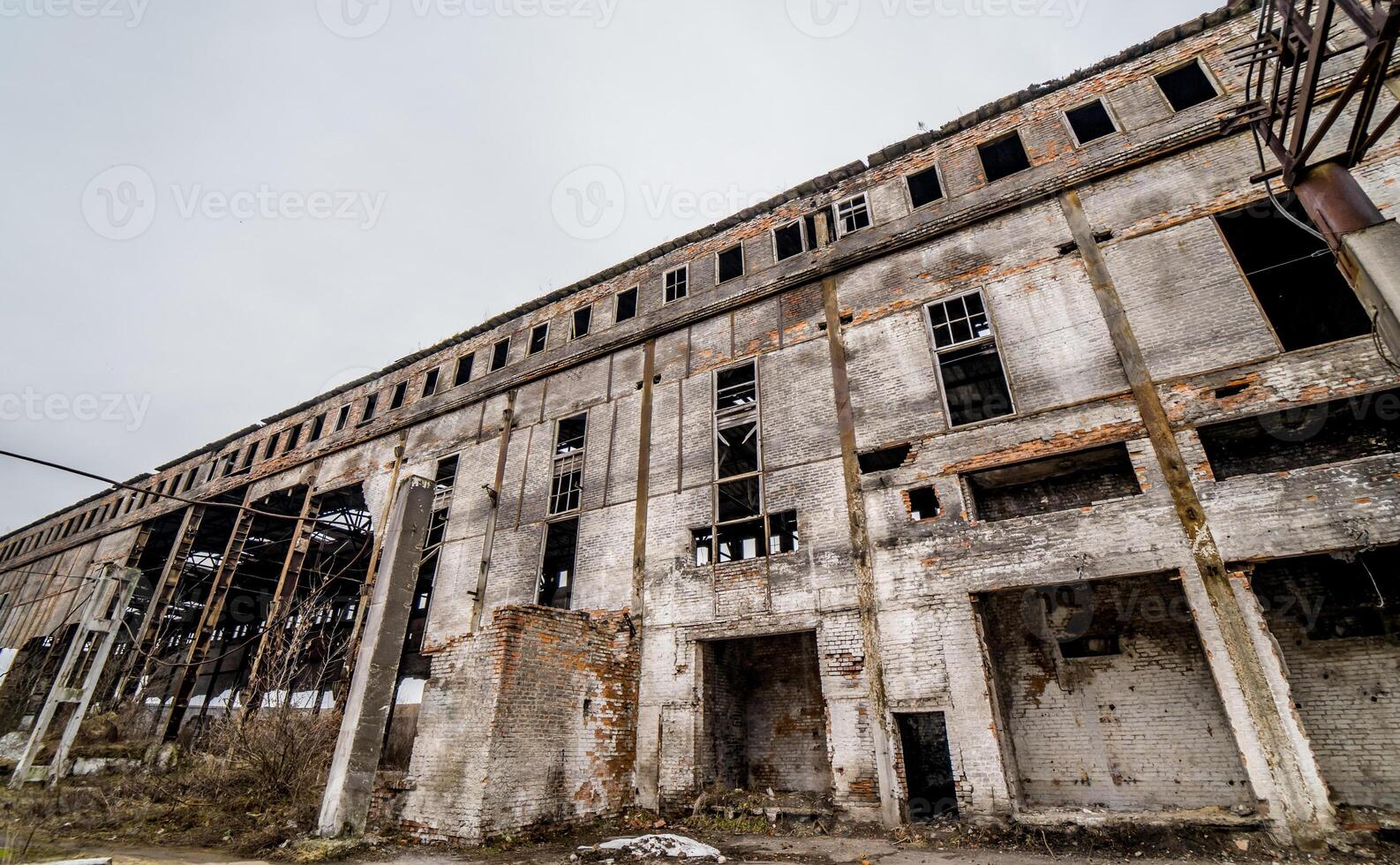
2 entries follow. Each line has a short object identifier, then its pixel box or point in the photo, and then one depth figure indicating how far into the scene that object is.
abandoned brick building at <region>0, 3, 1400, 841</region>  7.70
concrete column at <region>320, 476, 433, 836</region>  7.84
